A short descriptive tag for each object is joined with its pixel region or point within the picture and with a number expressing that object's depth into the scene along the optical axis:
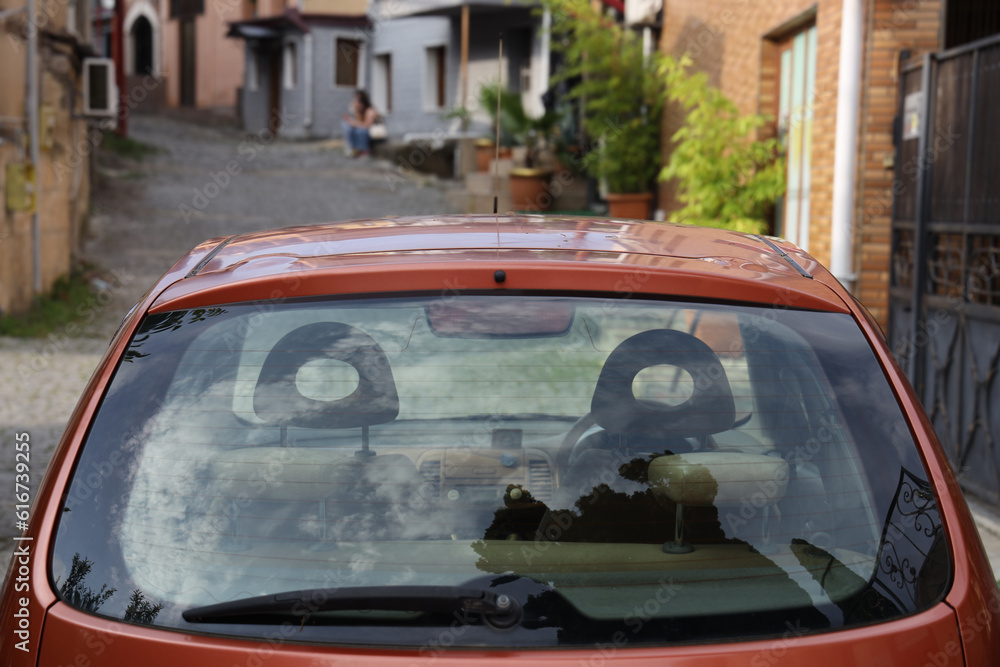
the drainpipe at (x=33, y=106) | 10.35
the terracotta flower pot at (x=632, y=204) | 13.42
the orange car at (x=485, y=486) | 1.54
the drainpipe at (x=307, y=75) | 30.26
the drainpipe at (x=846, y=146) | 6.98
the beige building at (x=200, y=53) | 35.06
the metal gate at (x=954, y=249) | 5.40
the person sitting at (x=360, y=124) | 25.59
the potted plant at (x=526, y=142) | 17.73
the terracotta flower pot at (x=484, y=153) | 20.92
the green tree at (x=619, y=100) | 13.34
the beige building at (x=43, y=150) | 10.01
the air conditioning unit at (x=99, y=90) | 12.87
